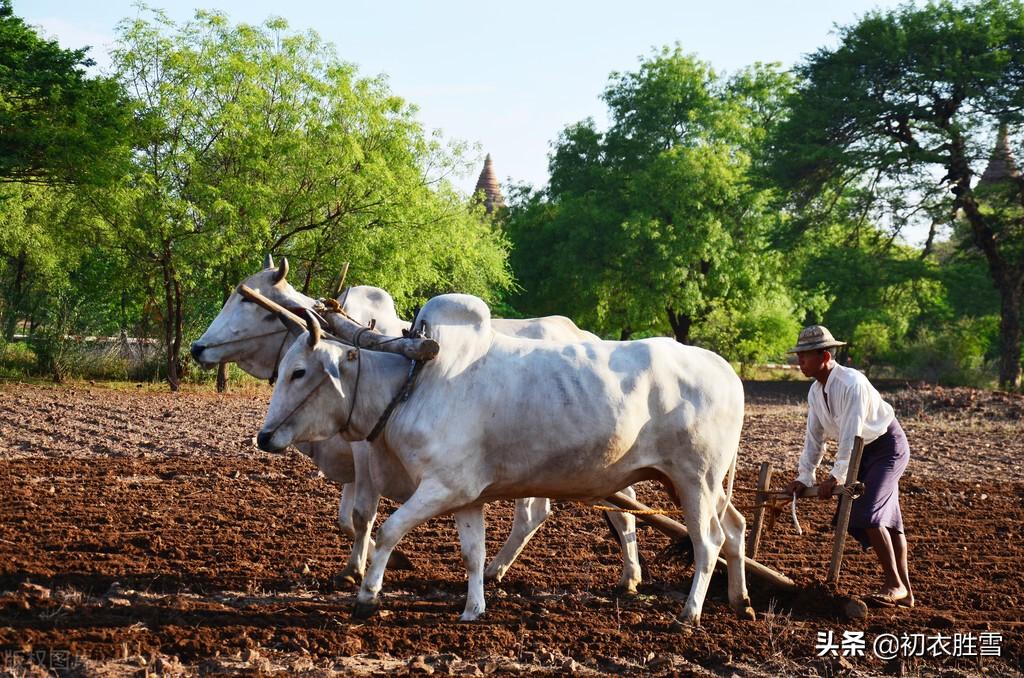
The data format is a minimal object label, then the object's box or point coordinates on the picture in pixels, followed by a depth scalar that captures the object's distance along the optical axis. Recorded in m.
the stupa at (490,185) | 56.52
